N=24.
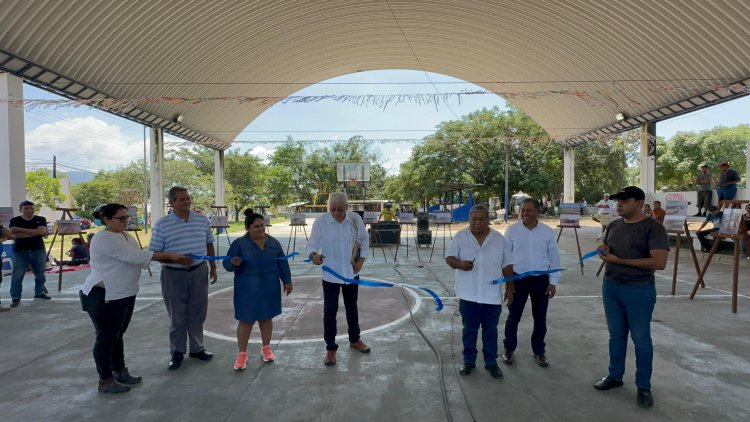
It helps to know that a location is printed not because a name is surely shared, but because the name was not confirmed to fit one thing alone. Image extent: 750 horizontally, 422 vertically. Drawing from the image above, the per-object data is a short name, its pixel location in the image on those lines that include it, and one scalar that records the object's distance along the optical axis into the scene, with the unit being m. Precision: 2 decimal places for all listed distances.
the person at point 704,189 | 13.27
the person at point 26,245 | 6.63
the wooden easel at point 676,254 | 7.10
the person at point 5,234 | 5.81
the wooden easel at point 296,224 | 14.01
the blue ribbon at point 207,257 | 3.95
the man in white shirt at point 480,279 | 3.71
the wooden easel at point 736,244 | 5.86
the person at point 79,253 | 10.80
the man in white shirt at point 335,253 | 4.16
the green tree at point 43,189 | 28.89
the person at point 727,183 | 11.75
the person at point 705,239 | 10.81
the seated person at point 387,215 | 16.22
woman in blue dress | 3.96
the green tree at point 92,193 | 50.31
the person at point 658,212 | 11.14
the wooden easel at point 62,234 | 7.91
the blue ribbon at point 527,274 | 3.84
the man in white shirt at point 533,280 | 4.05
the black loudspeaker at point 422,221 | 15.37
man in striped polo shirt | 4.11
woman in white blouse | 3.46
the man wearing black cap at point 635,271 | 3.25
